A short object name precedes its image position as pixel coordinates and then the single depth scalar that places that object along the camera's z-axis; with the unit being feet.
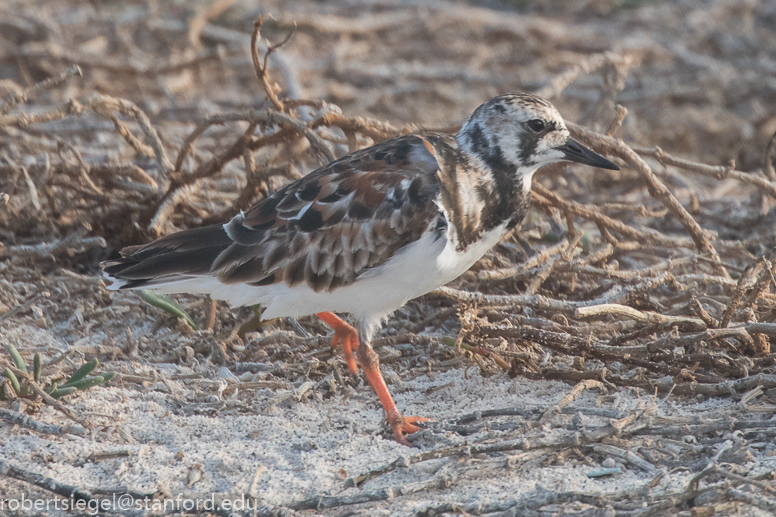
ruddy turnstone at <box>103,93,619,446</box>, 17.19
